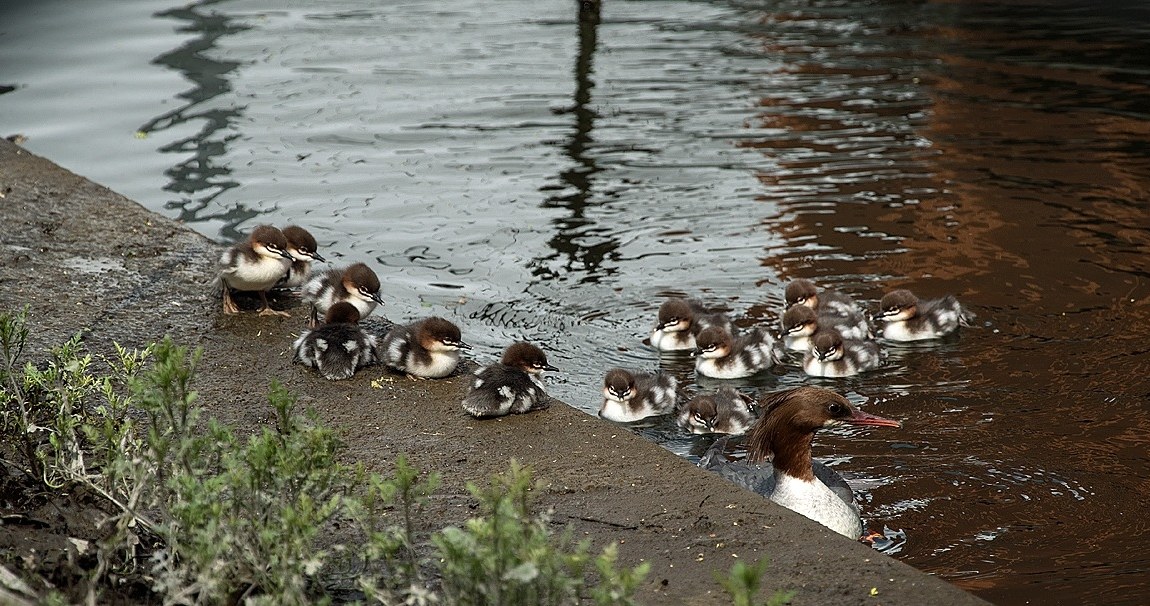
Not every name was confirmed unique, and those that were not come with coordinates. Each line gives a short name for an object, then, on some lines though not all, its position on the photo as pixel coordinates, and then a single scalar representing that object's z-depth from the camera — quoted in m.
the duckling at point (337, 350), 9.52
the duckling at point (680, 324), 12.91
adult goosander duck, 9.16
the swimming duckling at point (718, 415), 11.41
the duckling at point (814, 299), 13.30
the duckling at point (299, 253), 11.77
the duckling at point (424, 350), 9.54
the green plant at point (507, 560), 4.84
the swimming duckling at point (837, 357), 12.26
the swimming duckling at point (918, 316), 12.91
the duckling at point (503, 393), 8.83
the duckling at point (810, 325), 12.74
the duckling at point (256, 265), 10.49
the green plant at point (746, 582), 4.36
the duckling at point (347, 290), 11.17
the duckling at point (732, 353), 12.49
